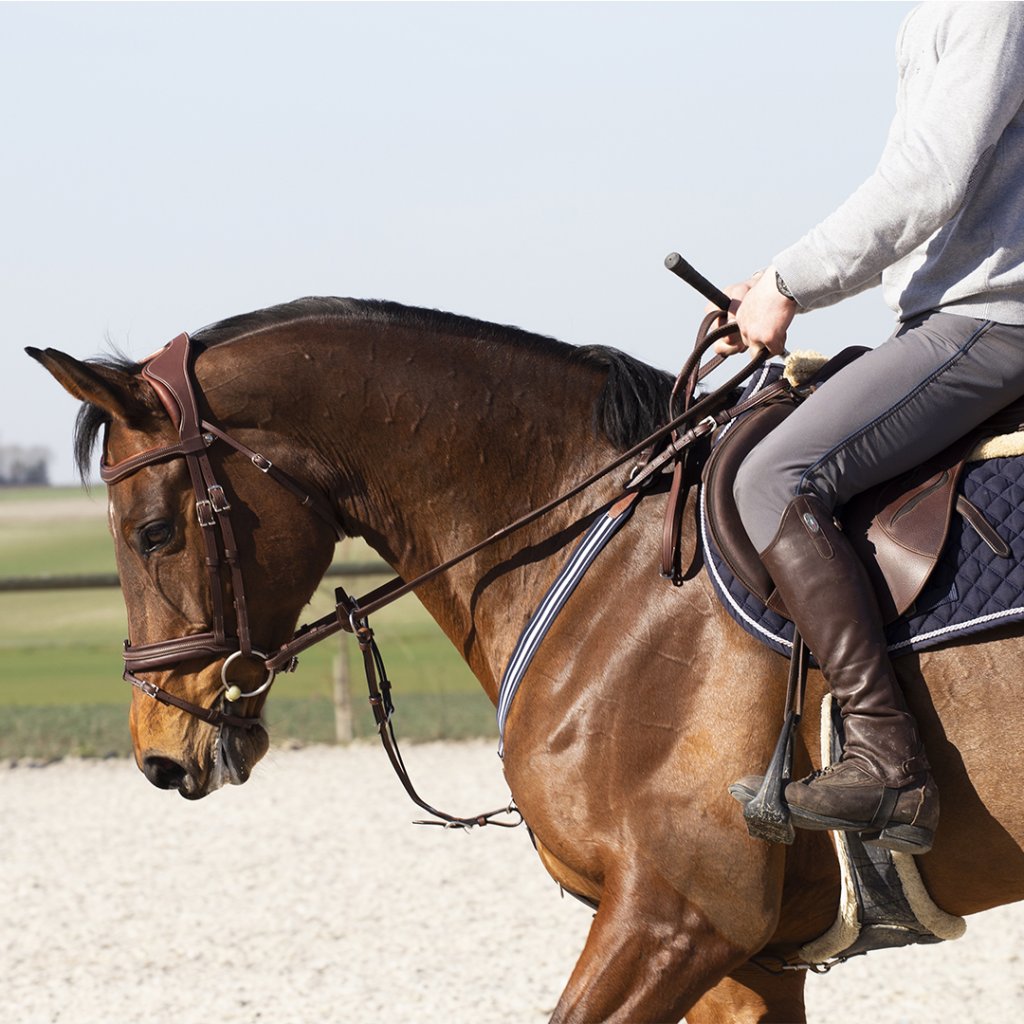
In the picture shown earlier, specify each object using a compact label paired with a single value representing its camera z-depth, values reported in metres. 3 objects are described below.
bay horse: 5.30
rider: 5.02
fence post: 20.84
